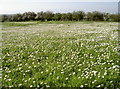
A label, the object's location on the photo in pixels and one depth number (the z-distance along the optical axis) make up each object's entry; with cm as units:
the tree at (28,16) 10699
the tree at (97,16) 9331
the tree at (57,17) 9988
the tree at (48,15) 10374
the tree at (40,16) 10569
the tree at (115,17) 8319
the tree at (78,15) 9648
